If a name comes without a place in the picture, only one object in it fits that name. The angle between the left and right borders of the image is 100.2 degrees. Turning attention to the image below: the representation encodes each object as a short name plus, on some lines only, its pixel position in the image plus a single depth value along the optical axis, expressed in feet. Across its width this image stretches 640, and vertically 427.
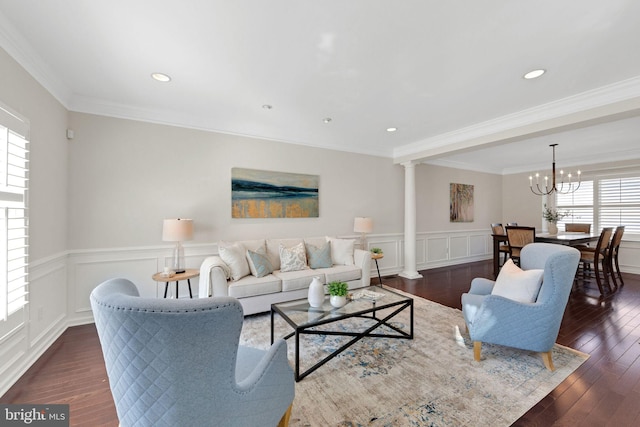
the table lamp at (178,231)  10.30
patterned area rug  5.56
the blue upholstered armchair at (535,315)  6.88
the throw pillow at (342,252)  13.53
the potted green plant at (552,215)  19.84
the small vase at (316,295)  8.07
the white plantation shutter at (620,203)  17.94
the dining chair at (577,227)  18.47
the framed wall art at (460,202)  21.18
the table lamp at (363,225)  15.12
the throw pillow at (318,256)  12.82
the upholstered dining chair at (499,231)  17.67
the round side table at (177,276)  9.85
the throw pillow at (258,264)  11.05
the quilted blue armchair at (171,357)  3.10
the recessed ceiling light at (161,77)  8.45
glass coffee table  6.96
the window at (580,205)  20.02
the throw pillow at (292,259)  12.13
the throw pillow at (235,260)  10.69
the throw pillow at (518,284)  7.39
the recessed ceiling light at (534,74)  8.15
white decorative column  17.38
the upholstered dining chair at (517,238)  15.06
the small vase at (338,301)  8.09
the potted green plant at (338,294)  8.09
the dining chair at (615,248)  15.00
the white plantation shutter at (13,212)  6.28
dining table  14.82
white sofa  10.19
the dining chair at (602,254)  13.86
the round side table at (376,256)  14.68
